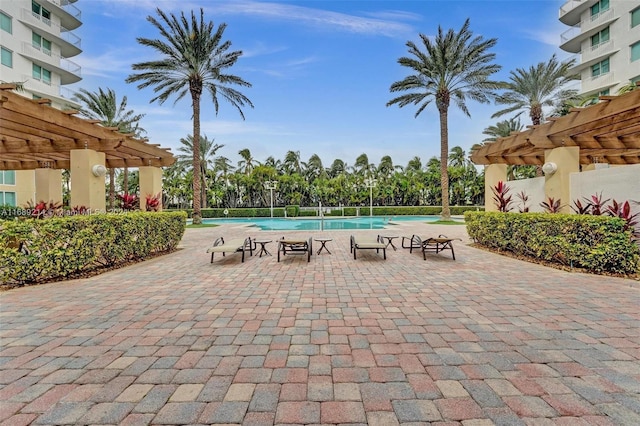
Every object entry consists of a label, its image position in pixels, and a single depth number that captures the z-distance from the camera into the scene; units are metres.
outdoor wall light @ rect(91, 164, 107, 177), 8.34
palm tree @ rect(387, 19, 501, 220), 17.64
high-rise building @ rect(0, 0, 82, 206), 20.39
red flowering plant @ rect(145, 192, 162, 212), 9.16
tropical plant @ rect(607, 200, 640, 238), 5.57
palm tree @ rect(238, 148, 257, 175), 40.09
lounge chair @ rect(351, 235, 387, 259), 7.14
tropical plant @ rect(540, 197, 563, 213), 7.48
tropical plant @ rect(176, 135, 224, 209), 33.06
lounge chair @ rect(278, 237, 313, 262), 7.35
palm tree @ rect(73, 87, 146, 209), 22.28
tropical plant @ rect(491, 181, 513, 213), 9.12
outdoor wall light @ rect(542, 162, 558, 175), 8.23
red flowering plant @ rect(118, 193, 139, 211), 8.61
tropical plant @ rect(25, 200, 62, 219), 5.65
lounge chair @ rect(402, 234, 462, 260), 7.34
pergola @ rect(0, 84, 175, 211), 6.61
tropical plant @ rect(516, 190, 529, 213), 9.64
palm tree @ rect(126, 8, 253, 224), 16.45
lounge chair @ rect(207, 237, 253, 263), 6.86
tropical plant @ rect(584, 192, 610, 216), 6.22
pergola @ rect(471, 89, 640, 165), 6.42
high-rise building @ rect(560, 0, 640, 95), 20.44
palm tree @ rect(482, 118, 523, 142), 28.06
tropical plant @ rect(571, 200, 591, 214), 6.47
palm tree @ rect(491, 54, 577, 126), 20.38
